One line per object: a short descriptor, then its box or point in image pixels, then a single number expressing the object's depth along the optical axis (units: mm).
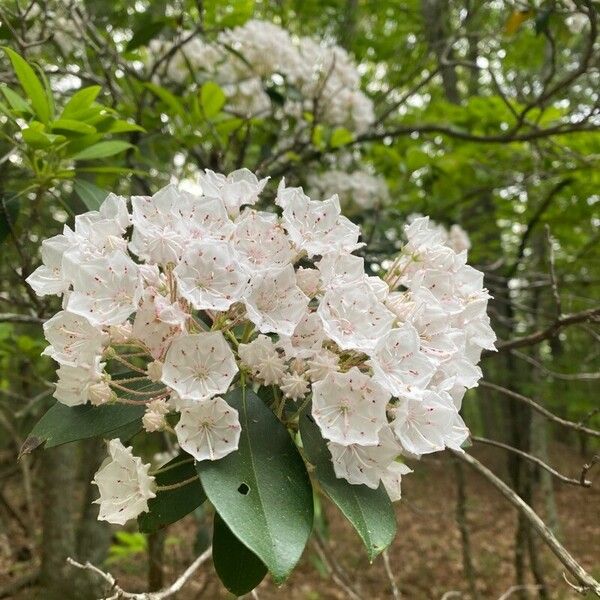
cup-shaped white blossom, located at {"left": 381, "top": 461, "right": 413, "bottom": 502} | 194
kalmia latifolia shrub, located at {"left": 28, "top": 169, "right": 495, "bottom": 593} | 171
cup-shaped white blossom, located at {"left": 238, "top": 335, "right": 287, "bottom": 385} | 182
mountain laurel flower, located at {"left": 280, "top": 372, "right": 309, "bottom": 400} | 182
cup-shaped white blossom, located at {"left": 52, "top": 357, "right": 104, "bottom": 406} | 182
